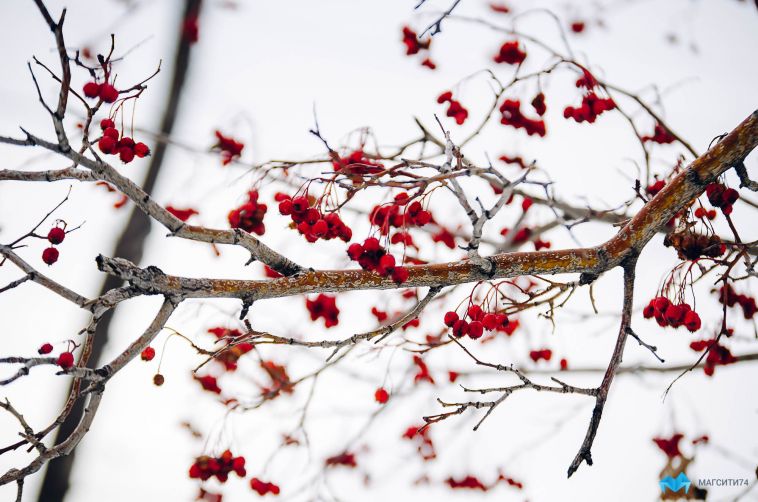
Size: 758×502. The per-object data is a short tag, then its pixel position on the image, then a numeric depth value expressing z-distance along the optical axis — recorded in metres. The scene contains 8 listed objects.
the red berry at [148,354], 2.16
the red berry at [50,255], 1.98
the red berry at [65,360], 1.47
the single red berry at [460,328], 1.84
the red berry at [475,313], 1.95
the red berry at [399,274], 1.58
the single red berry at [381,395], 3.16
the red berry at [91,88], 1.75
